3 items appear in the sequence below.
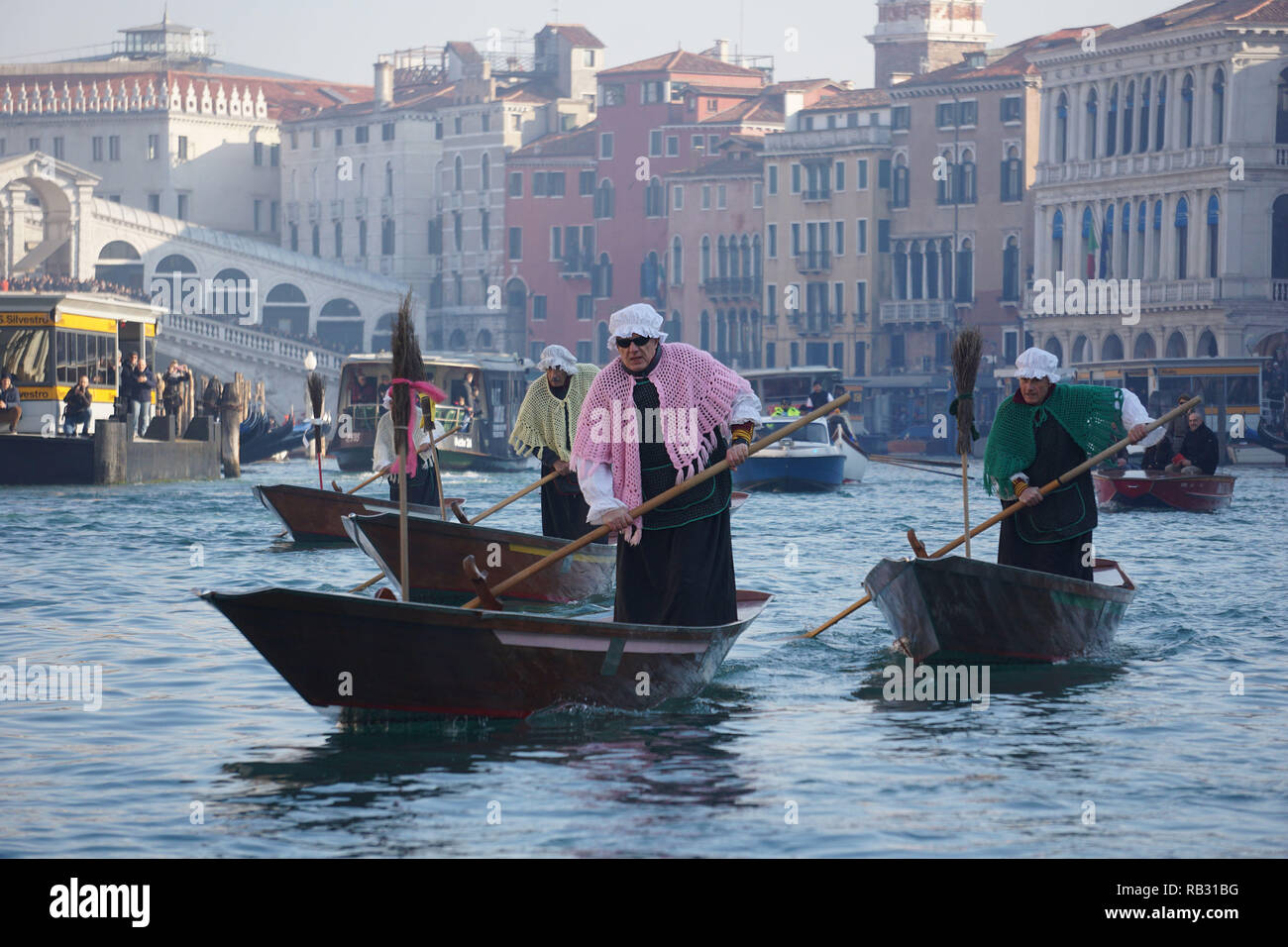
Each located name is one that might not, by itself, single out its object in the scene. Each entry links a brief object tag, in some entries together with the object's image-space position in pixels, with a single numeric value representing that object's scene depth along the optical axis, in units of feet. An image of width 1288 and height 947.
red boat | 89.04
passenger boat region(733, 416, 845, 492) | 115.03
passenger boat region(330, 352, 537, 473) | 135.74
